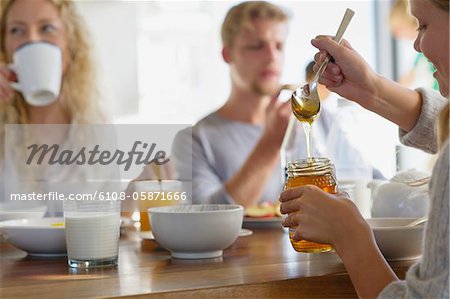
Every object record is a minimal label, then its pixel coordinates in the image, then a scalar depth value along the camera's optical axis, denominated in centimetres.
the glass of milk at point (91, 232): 150
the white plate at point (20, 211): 173
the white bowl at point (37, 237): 158
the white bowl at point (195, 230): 154
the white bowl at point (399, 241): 149
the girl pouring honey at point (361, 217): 121
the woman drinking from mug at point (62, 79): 256
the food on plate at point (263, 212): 196
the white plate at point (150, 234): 172
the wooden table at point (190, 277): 135
